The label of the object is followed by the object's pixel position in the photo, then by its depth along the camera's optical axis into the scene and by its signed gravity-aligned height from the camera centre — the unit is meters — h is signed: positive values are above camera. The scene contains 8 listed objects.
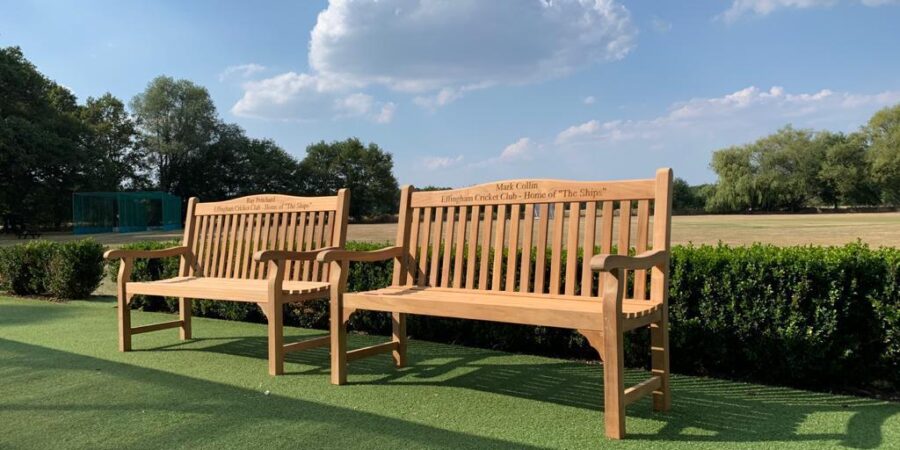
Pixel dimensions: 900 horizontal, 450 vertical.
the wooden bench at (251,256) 3.76 -0.42
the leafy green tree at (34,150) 28.95 +2.69
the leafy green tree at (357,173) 57.69 +3.13
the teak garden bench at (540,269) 2.57 -0.37
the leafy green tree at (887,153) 60.22 +5.58
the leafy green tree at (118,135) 44.50 +5.22
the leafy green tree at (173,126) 46.00 +6.16
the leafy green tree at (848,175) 62.56 +3.45
